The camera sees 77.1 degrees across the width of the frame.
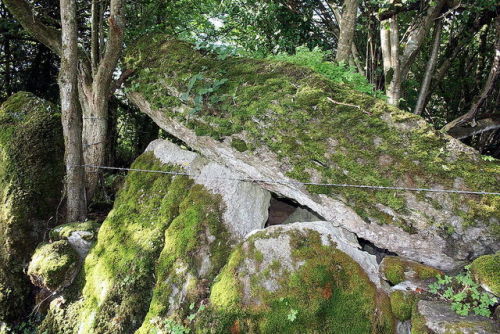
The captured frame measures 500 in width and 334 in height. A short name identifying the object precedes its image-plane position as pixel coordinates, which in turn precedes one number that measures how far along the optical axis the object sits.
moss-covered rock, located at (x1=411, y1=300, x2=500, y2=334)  2.50
